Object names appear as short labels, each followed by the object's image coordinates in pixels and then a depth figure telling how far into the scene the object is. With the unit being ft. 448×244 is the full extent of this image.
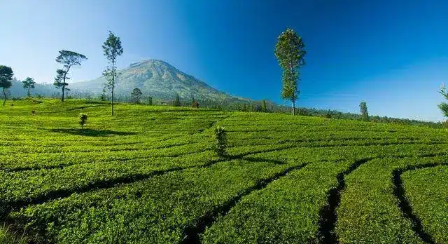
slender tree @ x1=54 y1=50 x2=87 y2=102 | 372.38
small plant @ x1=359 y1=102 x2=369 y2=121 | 599.74
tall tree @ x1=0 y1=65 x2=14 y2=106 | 419.54
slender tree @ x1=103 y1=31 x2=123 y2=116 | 250.98
